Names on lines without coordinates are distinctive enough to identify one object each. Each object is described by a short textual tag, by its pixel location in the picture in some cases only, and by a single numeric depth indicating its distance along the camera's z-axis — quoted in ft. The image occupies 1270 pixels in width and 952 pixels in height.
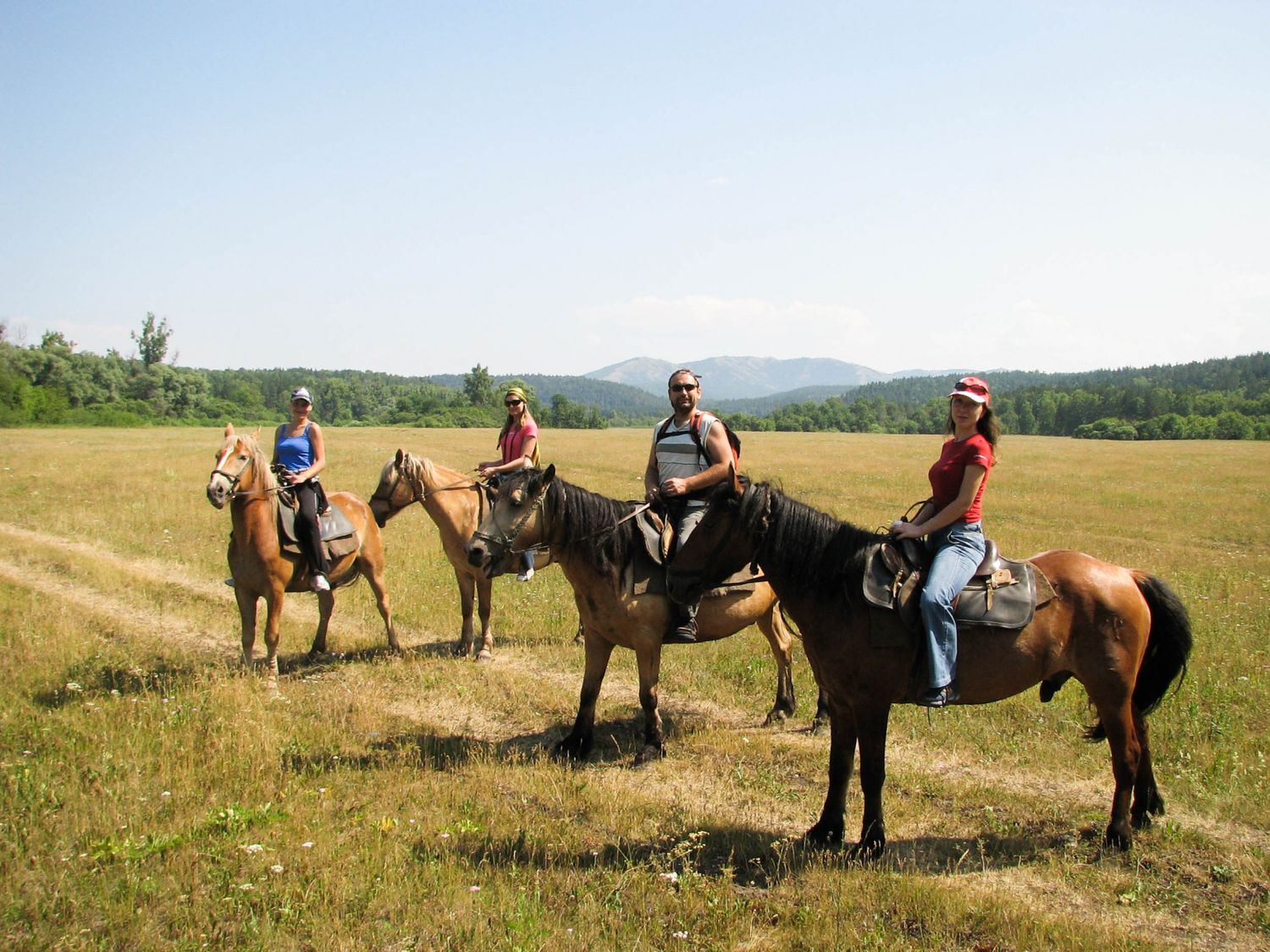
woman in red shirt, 17.51
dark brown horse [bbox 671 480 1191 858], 17.89
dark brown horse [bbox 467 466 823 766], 22.18
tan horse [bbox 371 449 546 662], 33.32
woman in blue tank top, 30.73
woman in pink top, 32.81
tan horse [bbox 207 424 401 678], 28.58
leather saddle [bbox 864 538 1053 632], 17.75
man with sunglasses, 21.63
